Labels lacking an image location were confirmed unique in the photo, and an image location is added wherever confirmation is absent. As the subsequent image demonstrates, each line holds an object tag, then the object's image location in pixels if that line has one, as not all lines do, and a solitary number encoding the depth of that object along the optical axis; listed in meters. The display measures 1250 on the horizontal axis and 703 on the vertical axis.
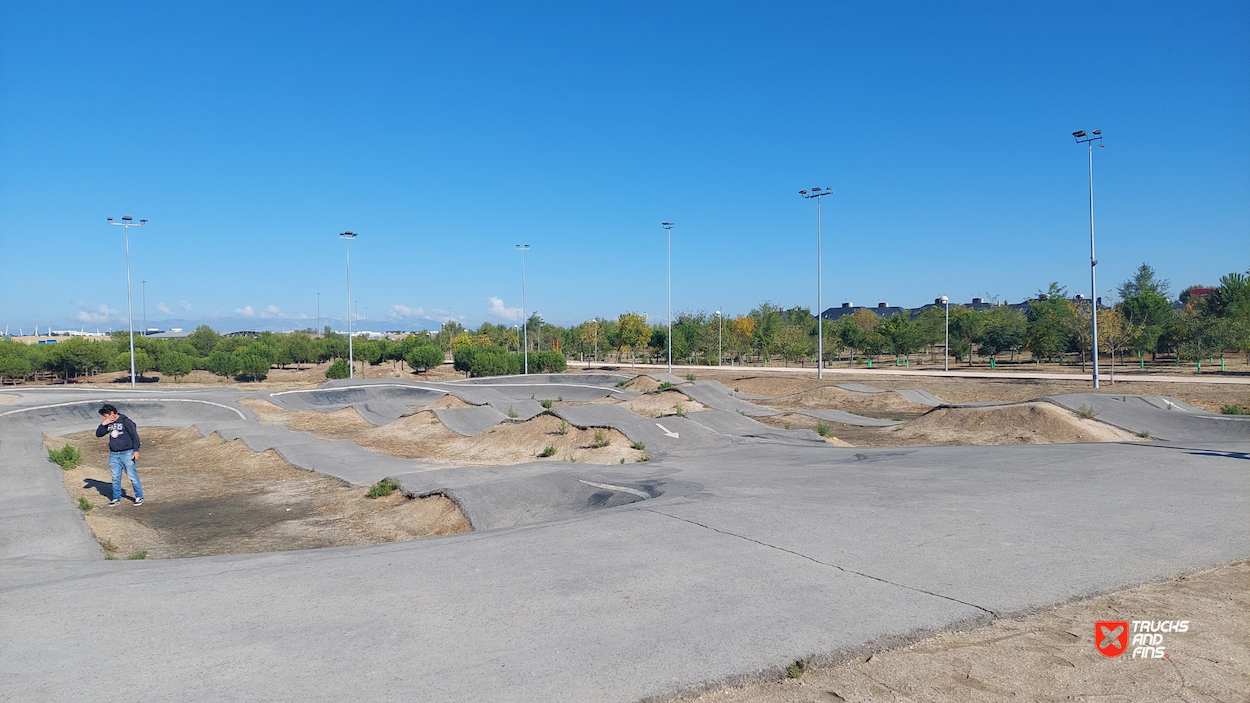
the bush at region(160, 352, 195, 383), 55.78
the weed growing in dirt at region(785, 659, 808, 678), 4.37
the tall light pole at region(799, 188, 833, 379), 39.94
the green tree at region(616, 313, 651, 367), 63.41
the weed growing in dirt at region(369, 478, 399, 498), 13.11
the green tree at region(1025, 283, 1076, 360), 46.22
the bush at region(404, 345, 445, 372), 58.25
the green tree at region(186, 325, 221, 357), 74.62
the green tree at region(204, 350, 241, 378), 56.12
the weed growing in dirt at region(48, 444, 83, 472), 16.83
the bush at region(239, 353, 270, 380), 56.28
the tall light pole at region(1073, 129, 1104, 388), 26.80
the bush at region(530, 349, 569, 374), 56.84
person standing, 11.83
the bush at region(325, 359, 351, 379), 50.53
